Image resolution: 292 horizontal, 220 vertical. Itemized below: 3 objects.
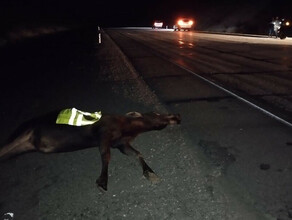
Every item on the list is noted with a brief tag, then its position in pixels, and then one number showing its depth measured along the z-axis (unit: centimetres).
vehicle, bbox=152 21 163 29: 3865
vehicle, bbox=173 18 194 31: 2826
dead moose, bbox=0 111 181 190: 273
